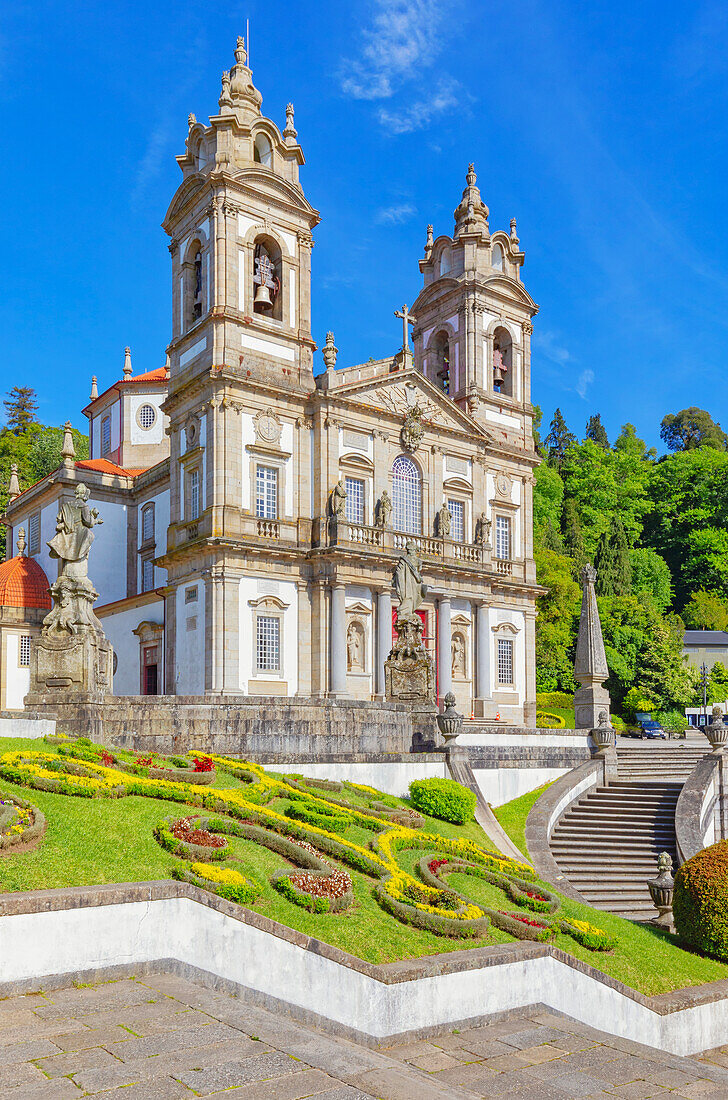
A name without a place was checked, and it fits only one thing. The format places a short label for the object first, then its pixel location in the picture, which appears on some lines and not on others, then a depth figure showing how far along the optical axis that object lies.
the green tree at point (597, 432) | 92.19
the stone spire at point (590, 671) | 25.00
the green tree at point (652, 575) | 66.44
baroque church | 32.34
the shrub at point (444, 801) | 18.02
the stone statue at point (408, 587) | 22.16
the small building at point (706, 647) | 61.50
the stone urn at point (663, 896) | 14.61
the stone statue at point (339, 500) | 33.53
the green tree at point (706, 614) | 66.25
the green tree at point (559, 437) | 83.53
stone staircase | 17.27
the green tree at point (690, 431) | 91.12
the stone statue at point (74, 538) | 16.28
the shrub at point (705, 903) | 12.30
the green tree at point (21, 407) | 64.31
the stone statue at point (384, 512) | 34.84
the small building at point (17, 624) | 35.76
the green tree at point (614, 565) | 57.28
